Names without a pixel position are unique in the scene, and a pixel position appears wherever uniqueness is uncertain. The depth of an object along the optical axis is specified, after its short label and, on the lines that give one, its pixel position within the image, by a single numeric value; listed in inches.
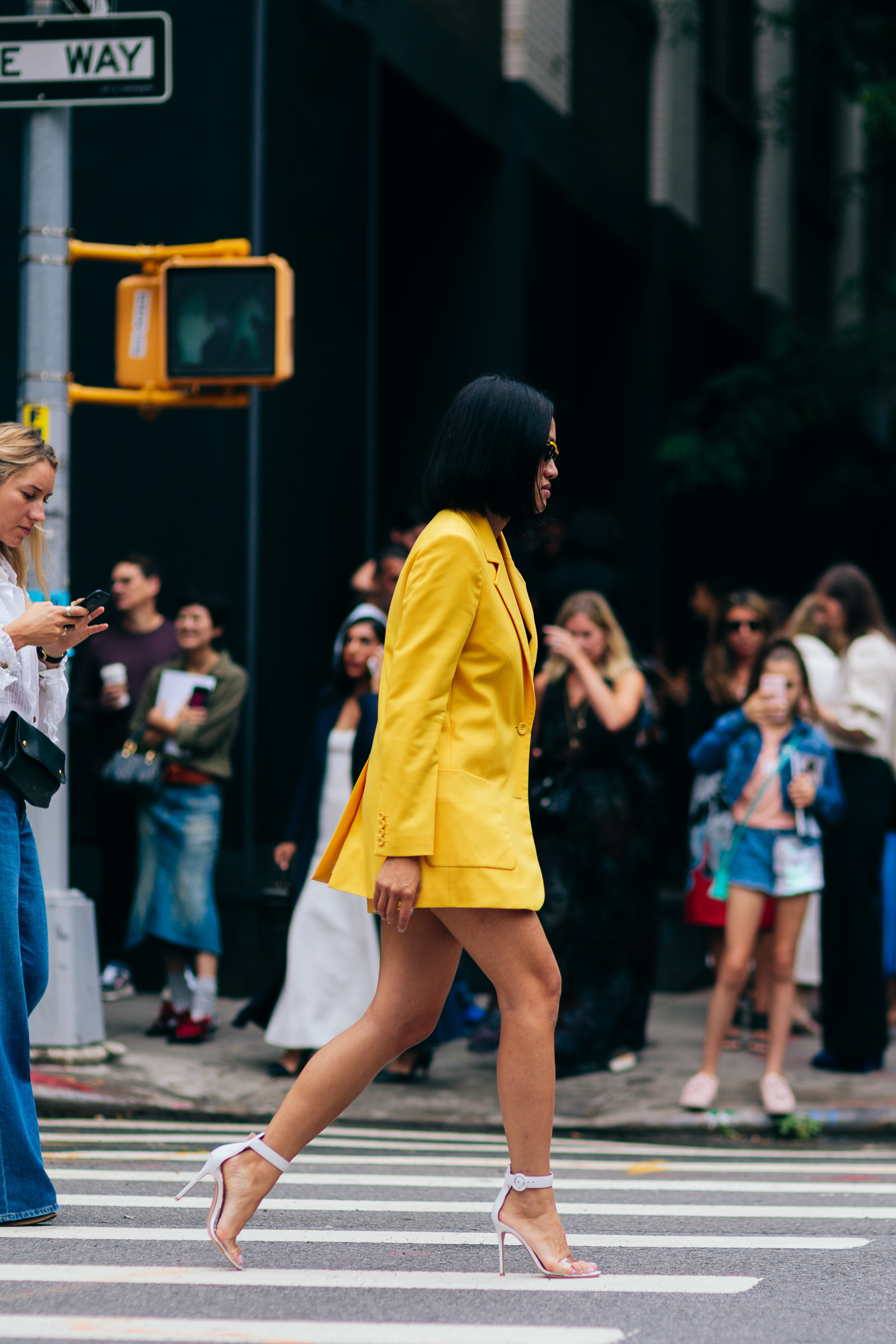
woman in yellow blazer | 323.1
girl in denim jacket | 589.2
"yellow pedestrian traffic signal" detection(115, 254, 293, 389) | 616.8
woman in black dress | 639.6
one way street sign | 561.0
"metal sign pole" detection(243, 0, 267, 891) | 794.4
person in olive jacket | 685.8
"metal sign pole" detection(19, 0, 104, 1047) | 587.7
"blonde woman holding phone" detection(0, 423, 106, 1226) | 365.4
